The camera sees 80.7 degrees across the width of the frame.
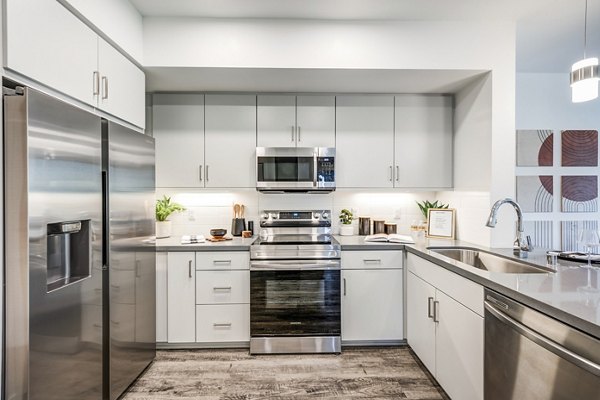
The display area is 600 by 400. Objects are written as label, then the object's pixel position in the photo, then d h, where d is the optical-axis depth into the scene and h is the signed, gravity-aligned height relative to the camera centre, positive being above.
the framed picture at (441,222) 3.19 -0.24
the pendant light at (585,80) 1.84 +0.62
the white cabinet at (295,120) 3.16 +0.68
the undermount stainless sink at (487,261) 2.05 -0.43
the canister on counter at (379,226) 3.43 -0.29
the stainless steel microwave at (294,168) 3.08 +0.25
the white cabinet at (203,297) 2.82 -0.81
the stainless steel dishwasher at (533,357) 1.11 -0.59
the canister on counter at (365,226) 3.45 -0.29
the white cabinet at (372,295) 2.89 -0.81
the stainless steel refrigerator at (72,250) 1.36 -0.26
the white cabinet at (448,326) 1.81 -0.79
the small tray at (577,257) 2.02 -0.36
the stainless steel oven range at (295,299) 2.79 -0.81
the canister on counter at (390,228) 3.44 -0.31
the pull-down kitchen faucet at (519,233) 2.18 -0.24
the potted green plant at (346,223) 3.43 -0.27
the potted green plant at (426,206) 3.43 -0.10
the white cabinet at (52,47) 1.38 +0.67
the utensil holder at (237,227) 3.35 -0.29
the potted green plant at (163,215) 3.27 -0.18
